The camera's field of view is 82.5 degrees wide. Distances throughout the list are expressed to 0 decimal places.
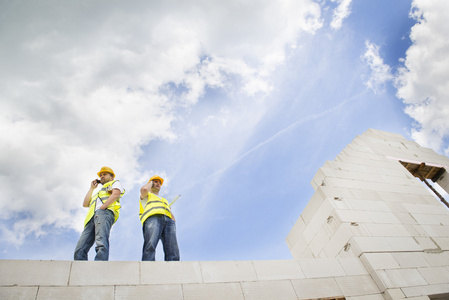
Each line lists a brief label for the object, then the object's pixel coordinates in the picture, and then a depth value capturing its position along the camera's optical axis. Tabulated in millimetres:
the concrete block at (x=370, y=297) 4629
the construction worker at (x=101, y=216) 4141
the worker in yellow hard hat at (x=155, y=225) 4496
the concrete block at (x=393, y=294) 4742
